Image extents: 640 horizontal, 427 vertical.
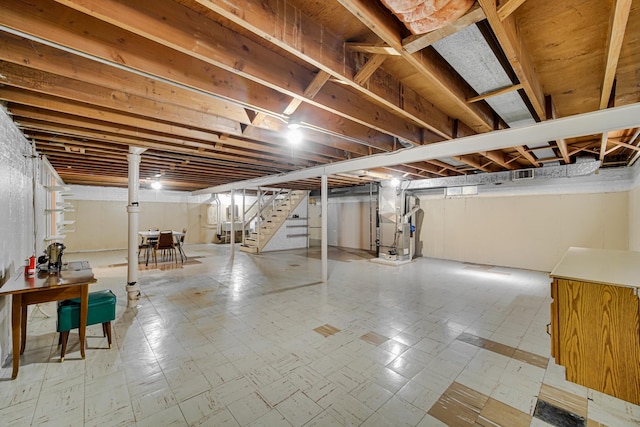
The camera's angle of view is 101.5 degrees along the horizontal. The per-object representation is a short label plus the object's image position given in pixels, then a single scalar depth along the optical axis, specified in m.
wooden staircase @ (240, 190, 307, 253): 8.85
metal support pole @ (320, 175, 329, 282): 5.04
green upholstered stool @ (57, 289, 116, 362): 2.30
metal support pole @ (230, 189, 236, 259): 7.97
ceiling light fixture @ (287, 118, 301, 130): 2.56
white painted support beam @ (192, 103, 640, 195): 2.22
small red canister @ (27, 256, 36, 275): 2.43
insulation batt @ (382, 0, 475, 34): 1.11
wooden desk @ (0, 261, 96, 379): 2.02
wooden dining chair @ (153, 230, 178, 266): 6.29
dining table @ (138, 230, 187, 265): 6.93
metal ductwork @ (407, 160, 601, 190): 4.55
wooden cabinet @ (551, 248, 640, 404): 1.47
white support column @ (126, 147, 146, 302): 3.86
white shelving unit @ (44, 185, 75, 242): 5.08
